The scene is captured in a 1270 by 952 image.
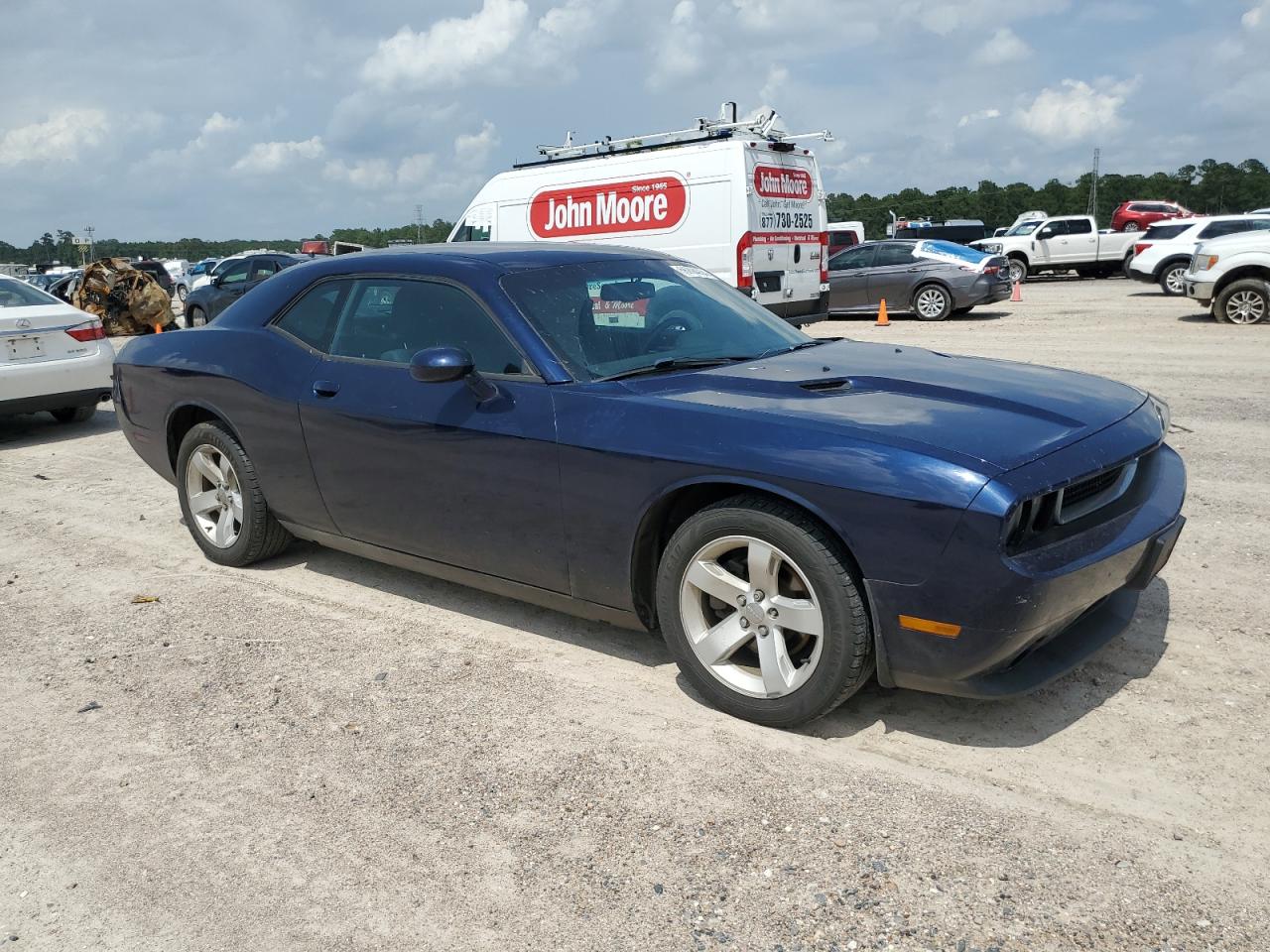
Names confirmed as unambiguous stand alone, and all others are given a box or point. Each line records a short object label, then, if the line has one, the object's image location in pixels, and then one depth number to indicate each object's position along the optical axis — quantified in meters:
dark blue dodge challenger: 3.06
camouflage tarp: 22.45
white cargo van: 12.43
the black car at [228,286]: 21.67
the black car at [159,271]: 33.94
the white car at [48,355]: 9.02
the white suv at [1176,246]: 20.50
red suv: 37.19
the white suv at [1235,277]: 14.54
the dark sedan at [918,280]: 18.06
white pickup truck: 28.27
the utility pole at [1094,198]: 78.48
